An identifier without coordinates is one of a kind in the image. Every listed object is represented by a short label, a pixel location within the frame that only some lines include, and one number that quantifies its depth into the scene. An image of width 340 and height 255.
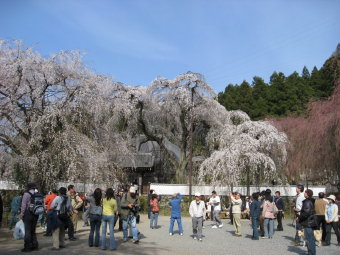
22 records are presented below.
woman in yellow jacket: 8.46
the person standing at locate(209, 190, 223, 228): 14.38
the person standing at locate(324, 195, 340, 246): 9.82
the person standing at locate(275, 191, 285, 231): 13.27
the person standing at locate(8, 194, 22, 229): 11.81
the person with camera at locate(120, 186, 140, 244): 9.55
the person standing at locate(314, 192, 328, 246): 10.01
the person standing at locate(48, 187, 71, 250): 8.37
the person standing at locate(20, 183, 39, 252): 7.98
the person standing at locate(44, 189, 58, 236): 8.59
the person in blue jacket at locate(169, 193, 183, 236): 11.59
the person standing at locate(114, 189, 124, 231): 10.21
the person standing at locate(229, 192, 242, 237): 11.61
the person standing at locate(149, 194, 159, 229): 13.39
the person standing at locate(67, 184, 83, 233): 10.97
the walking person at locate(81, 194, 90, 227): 14.02
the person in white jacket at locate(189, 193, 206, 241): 10.37
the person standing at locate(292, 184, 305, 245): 9.95
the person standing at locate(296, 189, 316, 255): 7.69
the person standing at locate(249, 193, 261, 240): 10.80
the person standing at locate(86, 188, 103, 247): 8.61
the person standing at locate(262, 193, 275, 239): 11.10
